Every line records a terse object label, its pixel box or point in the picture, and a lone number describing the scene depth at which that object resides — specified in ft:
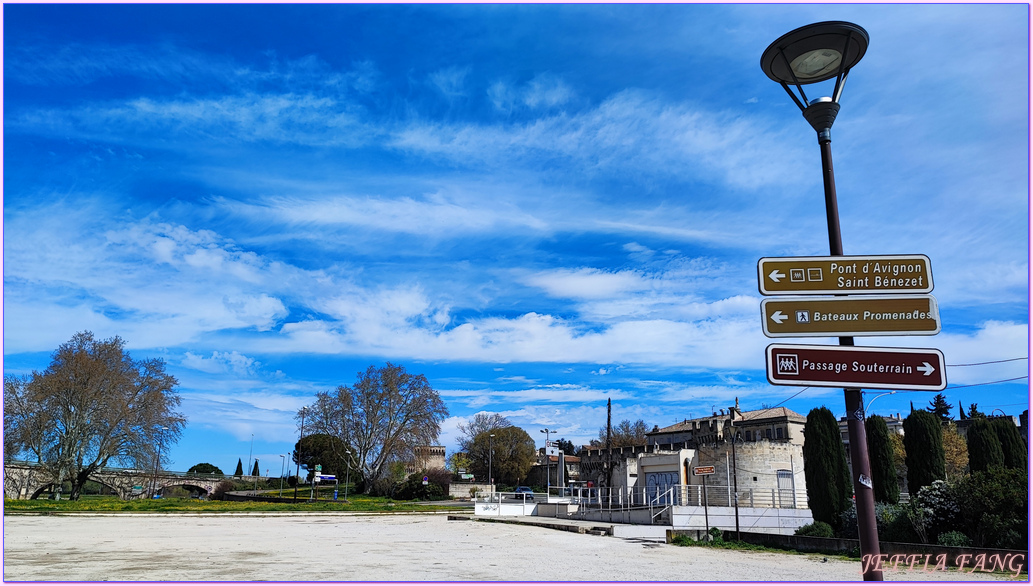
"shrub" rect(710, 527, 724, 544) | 59.16
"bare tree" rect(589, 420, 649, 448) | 293.84
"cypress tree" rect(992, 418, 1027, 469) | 87.36
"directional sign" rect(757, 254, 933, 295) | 15.79
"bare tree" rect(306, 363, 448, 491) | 184.24
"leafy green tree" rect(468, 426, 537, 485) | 257.75
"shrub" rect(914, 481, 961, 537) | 50.39
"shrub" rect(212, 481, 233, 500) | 229.84
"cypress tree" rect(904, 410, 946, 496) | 82.69
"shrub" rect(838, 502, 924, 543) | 53.11
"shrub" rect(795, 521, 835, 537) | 62.28
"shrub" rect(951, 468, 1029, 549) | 44.75
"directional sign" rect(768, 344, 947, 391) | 14.93
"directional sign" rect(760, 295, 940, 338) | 15.52
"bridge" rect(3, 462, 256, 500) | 156.04
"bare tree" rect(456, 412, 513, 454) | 274.16
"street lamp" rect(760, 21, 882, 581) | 15.01
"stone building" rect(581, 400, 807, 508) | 126.41
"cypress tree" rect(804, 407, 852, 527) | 87.10
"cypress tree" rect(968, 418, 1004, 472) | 79.66
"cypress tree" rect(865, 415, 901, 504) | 82.12
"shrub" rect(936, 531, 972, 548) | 46.34
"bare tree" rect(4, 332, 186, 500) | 134.10
